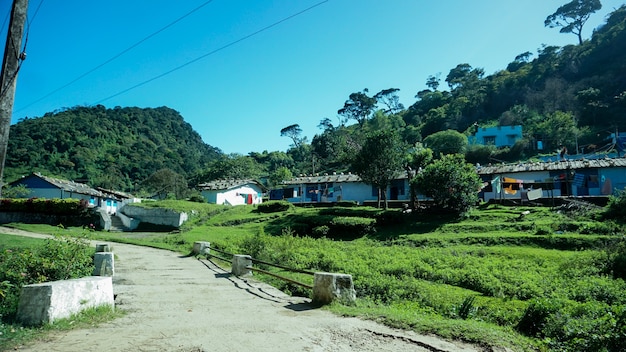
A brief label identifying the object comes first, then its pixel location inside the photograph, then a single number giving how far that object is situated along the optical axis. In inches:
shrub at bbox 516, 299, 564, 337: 283.0
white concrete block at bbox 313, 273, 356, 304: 299.6
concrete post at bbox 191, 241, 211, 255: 675.4
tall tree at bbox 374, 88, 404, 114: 3971.5
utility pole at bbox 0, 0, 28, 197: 286.7
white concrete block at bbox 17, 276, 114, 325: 215.3
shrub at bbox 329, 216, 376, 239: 1035.9
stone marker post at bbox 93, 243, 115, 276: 399.9
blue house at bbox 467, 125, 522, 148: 2465.6
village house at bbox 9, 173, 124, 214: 1644.9
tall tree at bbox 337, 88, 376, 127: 3843.5
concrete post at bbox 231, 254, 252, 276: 467.8
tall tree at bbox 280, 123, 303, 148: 4222.4
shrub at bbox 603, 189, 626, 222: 812.0
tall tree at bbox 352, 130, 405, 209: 1305.4
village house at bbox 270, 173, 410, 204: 1642.5
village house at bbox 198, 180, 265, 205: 1921.8
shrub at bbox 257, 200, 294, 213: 1422.2
